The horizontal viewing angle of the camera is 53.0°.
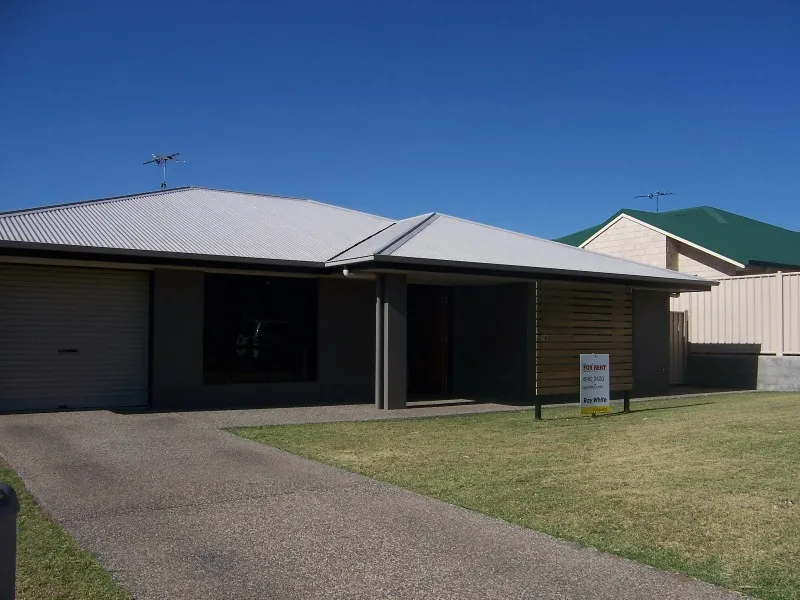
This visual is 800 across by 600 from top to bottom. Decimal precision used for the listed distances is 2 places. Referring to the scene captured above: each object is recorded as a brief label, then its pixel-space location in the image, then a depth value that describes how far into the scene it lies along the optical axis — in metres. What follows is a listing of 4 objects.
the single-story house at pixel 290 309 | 15.07
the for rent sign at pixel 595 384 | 14.63
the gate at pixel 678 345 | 23.31
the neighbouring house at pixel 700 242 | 26.72
